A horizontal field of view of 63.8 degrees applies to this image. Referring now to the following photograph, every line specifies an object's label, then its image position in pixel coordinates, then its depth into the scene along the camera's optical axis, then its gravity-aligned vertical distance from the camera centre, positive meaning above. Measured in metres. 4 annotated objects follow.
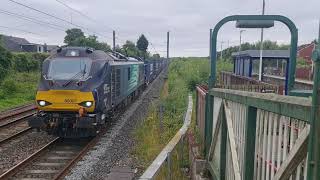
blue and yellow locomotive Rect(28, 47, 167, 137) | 8.06 -0.73
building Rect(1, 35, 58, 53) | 51.05 +5.01
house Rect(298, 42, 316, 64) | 46.51 +3.98
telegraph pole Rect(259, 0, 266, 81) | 17.79 +2.26
